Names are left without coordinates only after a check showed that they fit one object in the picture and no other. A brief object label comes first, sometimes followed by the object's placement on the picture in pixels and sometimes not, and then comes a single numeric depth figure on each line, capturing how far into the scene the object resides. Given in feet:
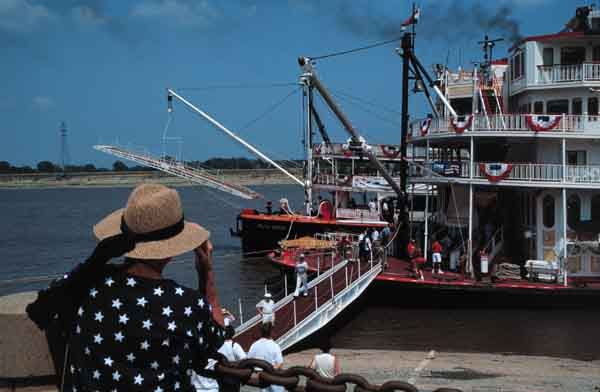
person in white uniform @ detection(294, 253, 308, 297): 60.75
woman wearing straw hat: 9.68
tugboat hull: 113.91
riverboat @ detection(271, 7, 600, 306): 67.77
